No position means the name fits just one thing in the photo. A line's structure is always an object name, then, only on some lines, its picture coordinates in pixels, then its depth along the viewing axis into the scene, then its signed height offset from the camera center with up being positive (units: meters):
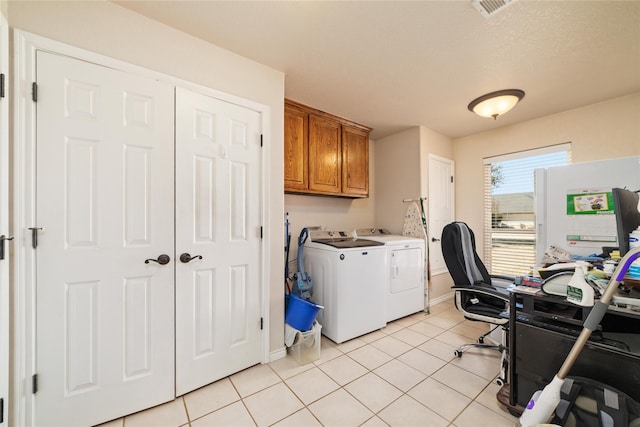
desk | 1.08 -0.69
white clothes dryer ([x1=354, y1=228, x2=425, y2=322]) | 2.78 -0.79
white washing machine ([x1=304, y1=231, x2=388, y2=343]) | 2.32 -0.75
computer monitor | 1.19 -0.03
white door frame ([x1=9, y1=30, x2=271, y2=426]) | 1.19 -0.04
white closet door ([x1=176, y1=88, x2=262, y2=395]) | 1.65 -0.20
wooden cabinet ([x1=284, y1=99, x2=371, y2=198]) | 2.63 +0.75
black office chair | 1.91 -0.61
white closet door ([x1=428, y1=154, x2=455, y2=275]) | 3.43 +0.15
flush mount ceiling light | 2.38 +1.16
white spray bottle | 1.03 -0.35
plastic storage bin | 2.05 -1.20
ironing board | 3.15 -0.22
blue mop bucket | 2.03 -0.90
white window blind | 3.07 +0.07
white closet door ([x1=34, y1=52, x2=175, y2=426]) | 1.28 -0.18
